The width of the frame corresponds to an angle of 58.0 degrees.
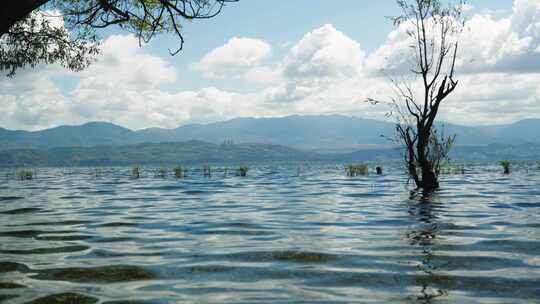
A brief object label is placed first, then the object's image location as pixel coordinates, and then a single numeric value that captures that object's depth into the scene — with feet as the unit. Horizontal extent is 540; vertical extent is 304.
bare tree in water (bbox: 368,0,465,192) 87.71
